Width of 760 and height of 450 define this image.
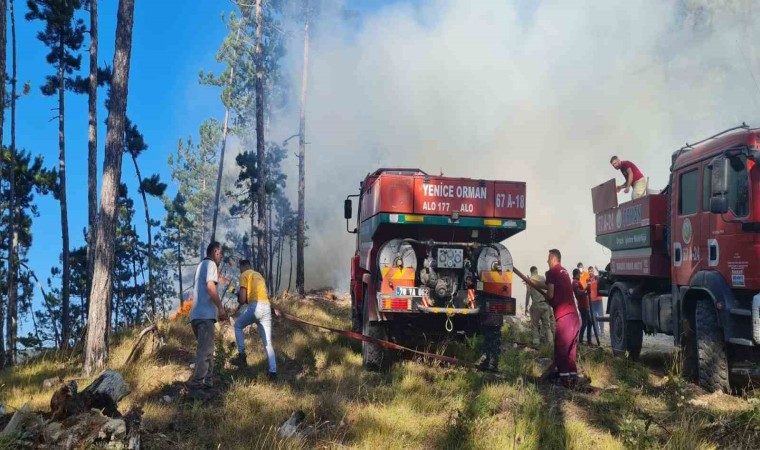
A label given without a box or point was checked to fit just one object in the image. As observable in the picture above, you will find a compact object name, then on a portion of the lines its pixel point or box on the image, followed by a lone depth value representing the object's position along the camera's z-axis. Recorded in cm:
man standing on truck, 1052
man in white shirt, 689
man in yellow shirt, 828
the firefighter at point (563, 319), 763
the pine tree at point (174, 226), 4219
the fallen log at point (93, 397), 503
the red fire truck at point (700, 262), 695
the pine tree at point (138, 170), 2428
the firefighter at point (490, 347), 866
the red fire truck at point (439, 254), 818
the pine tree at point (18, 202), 2022
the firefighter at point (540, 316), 1181
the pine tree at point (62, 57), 1889
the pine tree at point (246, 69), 2877
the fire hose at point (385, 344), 828
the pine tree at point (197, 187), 5103
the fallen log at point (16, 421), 436
